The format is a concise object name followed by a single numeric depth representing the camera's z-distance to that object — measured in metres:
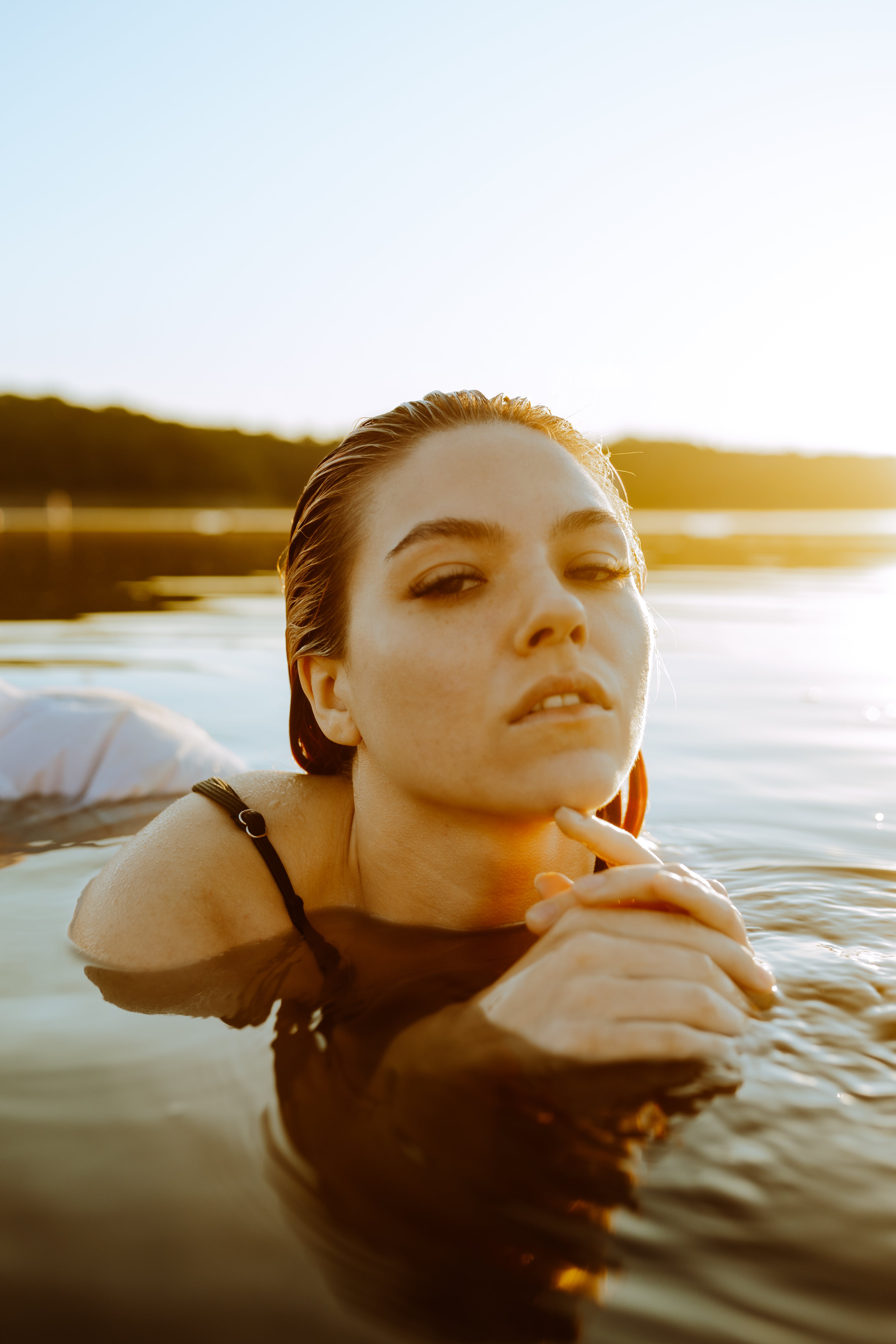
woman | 0.56
